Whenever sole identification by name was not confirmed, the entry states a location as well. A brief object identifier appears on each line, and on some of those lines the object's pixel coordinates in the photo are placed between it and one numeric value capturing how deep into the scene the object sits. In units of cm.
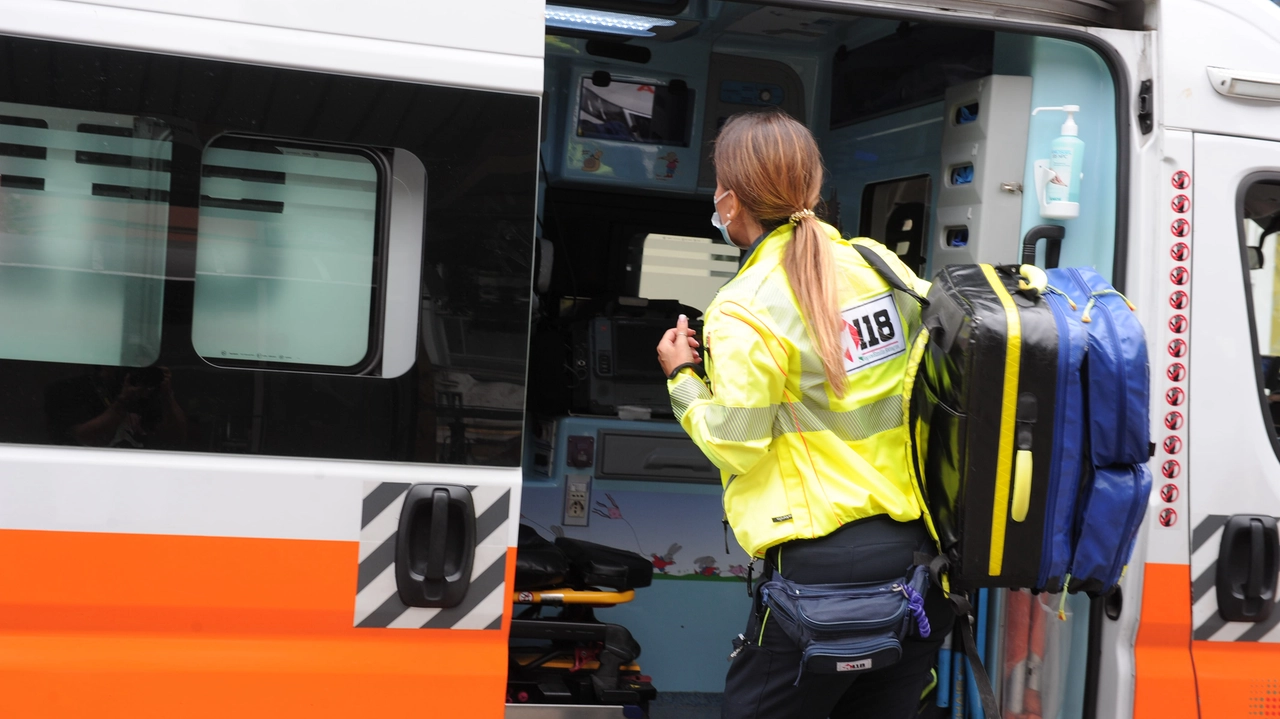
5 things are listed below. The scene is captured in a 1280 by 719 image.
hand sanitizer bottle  270
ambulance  204
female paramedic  200
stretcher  360
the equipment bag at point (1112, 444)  208
